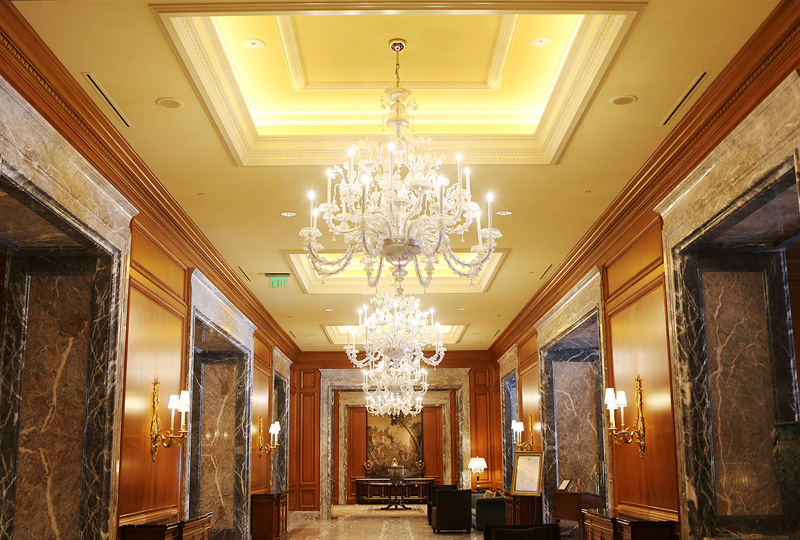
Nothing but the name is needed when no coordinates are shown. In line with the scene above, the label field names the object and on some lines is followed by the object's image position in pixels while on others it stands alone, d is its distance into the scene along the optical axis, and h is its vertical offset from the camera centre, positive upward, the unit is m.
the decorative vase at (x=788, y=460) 5.02 -0.26
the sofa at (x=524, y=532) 6.59 -0.90
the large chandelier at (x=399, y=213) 4.84 +1.34
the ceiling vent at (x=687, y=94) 5.38 +2.32
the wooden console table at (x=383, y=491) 25.31 -2.08
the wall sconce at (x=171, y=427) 7.60 +0.03
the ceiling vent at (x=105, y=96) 5.32 +2.36
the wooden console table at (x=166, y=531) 6.59 -0.86
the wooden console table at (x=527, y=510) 12.59 -1.36
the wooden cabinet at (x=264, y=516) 13.27 -1.48
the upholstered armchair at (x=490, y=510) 14.79 -1.60
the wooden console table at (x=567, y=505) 11.09 -1.15
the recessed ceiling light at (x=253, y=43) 5.73 +2.80
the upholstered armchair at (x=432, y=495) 16.89 -1.51
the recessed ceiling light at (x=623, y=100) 5.70 +2.34
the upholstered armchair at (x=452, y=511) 15.24 -1.64
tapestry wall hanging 26.53 -0.55
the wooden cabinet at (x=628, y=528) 6.63 -0.92
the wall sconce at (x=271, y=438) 14.53 -0.19
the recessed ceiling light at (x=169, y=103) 5.71 +2.38
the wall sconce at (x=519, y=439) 14.30 -0.28
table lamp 17.97 -0.89
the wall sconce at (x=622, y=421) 7.60 +0.01
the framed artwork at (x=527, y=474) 12.77 -0.82
